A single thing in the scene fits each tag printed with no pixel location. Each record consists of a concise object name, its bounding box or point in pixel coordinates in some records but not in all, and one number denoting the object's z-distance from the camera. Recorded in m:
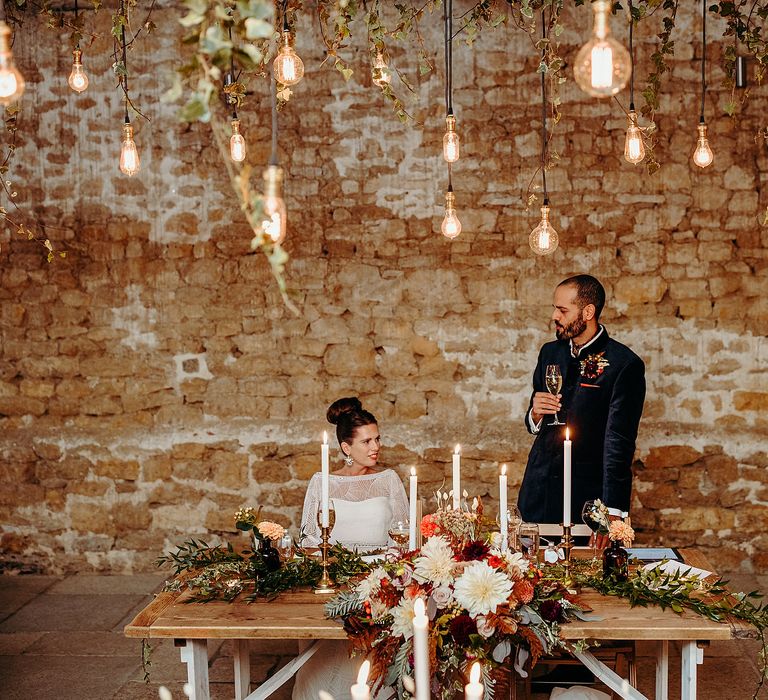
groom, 3.84
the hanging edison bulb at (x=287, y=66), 2.82
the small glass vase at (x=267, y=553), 3.01
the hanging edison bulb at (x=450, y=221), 3.63
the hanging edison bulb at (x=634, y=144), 3.14
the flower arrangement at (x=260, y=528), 2.96
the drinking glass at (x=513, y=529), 2.88
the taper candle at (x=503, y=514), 2.78
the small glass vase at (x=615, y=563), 2.90
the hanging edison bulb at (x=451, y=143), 3.39
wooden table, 2.56
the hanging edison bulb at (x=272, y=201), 1.50
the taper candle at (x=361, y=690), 1.18
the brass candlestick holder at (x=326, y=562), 2.94
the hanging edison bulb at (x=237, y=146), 3.42
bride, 3.23
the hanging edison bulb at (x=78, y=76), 3.54
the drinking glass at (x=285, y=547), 3.18
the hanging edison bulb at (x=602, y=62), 1.75
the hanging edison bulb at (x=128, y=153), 3.43
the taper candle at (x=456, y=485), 2.92
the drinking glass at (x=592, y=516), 2.95
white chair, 3.29
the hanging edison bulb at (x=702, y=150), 3.70
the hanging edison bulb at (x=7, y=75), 1.66
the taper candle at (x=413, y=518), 2.70
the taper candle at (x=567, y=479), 2.90
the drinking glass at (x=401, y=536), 2.91
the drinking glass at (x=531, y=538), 2.91
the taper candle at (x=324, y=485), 2.93
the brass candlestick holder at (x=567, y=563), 2.87
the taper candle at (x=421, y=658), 1.25
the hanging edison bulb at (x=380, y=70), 3.15
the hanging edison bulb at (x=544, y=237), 3.45
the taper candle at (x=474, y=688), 1.24
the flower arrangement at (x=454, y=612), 2.39
